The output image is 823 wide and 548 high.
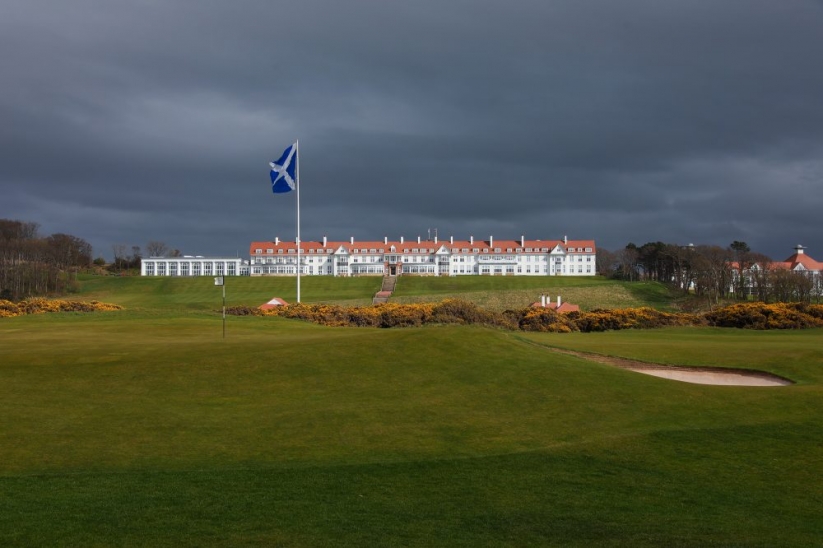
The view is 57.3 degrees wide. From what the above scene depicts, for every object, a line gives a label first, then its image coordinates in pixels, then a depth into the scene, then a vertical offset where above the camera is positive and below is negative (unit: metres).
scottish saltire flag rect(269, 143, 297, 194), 53.44 +7.62
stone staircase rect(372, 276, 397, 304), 114.76 -1.93
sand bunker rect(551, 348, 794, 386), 25.34 -3.41
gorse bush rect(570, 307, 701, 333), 51.15 -2.89
